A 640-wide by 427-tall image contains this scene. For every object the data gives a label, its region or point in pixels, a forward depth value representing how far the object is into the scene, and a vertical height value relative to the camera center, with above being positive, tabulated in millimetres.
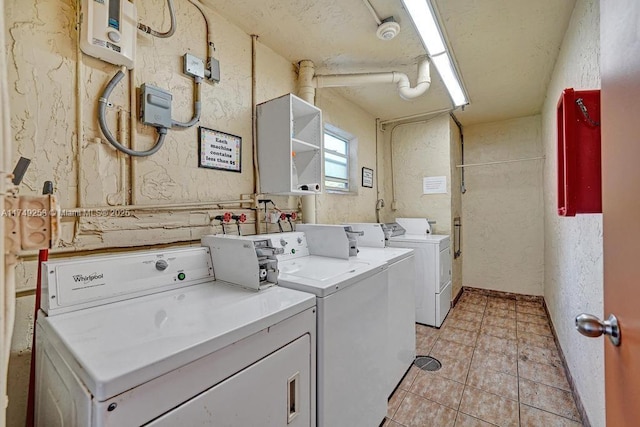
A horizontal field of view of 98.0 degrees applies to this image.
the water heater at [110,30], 1224 +852
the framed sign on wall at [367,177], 3505 +492
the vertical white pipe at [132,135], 1409 +416
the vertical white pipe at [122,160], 1368 +283
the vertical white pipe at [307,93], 2398 +1077
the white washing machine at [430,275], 2955 -655
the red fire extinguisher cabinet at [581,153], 908 +202
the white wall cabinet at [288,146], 1916 +525
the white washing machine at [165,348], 640 -351
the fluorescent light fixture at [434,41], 1683 +1267
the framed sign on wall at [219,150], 1719 +432
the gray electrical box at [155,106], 1420 +577
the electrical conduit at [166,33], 1430 +981
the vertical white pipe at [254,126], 2049 +667
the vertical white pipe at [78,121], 1242 +430
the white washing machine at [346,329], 1171 -546
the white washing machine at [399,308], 1901 -692
